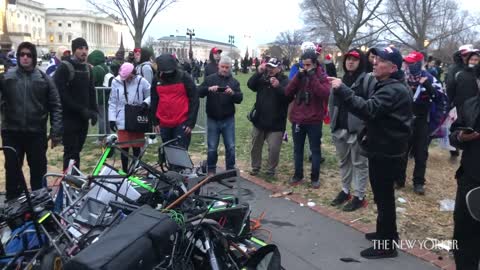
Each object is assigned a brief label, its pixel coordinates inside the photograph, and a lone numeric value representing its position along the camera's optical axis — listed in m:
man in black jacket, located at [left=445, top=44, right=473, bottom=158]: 6.93
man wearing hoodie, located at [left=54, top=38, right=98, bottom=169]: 6.21
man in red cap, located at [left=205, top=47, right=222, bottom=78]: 9.49
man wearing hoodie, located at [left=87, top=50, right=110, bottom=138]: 9.09
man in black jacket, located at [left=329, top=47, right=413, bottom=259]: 4.05
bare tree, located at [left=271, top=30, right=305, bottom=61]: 62.49
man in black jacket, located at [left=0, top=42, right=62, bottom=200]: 5.36
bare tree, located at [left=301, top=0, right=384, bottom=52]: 44.84
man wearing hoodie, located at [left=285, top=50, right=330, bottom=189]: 6.07
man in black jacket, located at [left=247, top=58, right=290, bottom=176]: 6.66
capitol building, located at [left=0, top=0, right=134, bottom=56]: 116.16
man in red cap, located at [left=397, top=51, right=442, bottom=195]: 6.34
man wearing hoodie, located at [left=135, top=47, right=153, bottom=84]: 8.95
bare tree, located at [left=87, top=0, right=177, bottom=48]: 29.92
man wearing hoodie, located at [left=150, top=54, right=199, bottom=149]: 6.32
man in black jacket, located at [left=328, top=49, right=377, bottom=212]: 5.40
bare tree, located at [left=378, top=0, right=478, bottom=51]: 50.25
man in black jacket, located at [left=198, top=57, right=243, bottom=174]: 6.68
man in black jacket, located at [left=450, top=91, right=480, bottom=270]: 3.43
